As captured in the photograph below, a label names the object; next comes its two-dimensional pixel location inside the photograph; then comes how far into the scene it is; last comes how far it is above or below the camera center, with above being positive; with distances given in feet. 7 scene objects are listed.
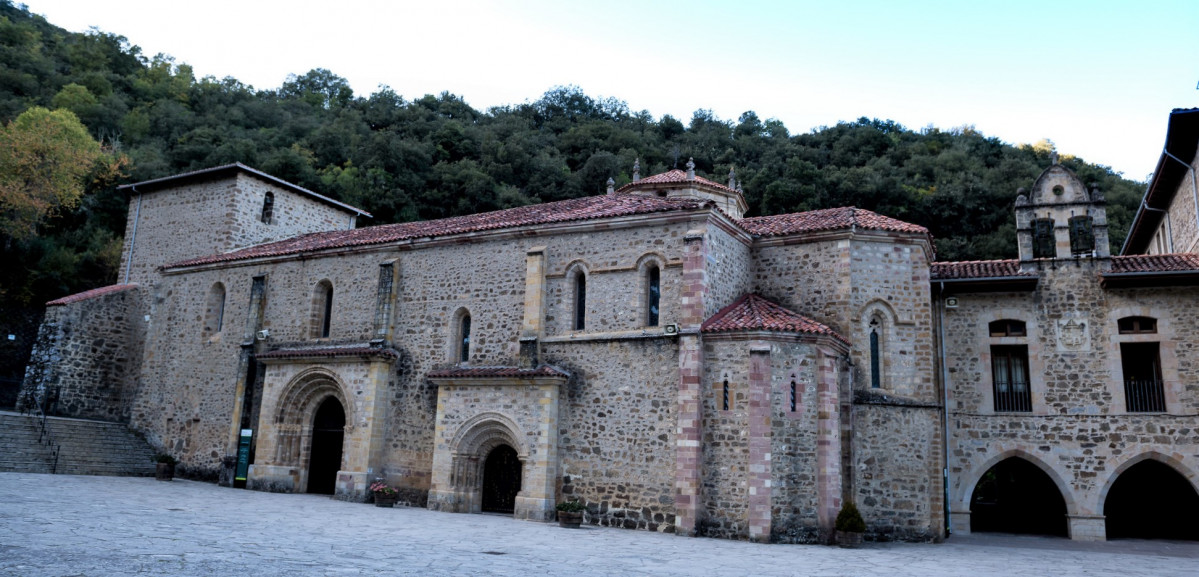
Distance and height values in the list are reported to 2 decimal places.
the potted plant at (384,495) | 64.85 -4.24
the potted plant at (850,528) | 51.24 -4.34
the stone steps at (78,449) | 71.92 -1.74
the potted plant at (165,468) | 76.02 -3.23
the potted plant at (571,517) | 55.26 -4.65
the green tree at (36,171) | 110.22 +35.96
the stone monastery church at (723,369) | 54.80 +6.54
